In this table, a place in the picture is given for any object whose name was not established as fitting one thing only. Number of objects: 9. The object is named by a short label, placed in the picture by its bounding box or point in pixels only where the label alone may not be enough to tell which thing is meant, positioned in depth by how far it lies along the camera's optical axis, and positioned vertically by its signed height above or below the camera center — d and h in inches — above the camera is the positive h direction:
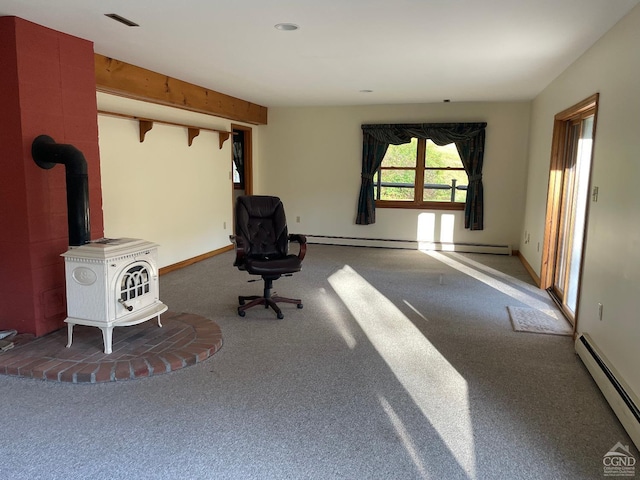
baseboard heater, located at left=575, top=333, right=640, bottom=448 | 91.6 -45.1
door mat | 152.3 -47.6
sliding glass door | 163.3 -8.6
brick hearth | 113.2 -47.0
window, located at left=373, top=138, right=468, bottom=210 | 288.7 +1.2
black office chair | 161.3 -25.0
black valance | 276.8 +28.8
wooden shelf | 187.9 +22.3
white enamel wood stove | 119.6 -29.0
